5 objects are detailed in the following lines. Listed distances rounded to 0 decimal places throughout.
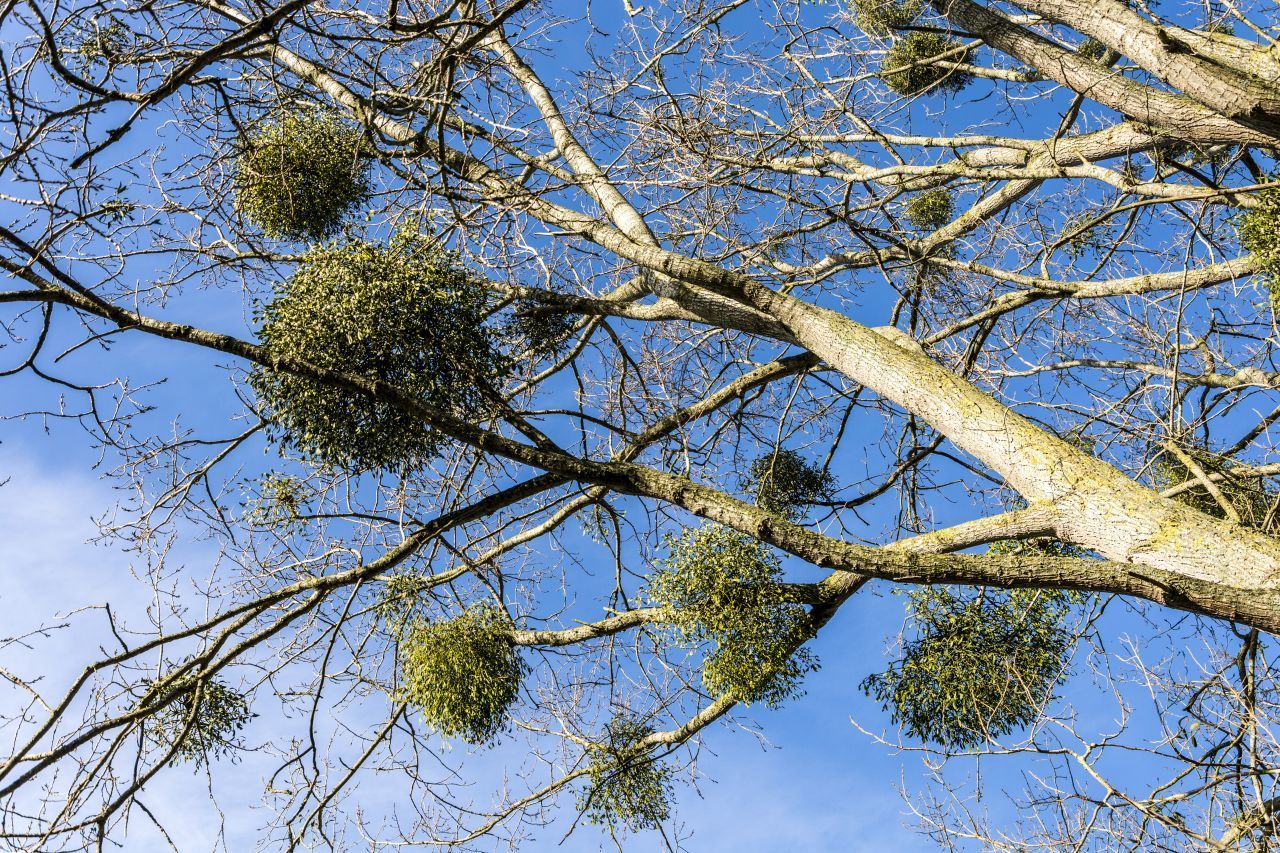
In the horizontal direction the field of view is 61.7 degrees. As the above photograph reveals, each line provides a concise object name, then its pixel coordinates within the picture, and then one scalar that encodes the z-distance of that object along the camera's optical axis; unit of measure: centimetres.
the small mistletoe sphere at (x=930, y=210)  841
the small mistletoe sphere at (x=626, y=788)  603
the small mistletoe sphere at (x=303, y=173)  572
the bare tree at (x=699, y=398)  421
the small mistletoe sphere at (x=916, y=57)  828
